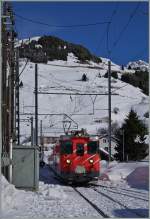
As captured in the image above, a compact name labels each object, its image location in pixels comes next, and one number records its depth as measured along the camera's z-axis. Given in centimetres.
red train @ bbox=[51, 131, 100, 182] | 2731
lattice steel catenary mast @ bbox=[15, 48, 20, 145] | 3511
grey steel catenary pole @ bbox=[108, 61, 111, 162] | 3881
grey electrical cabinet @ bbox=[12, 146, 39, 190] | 2209
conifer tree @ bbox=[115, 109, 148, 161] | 6775
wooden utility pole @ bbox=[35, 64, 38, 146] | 4150
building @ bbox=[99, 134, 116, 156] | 9260
